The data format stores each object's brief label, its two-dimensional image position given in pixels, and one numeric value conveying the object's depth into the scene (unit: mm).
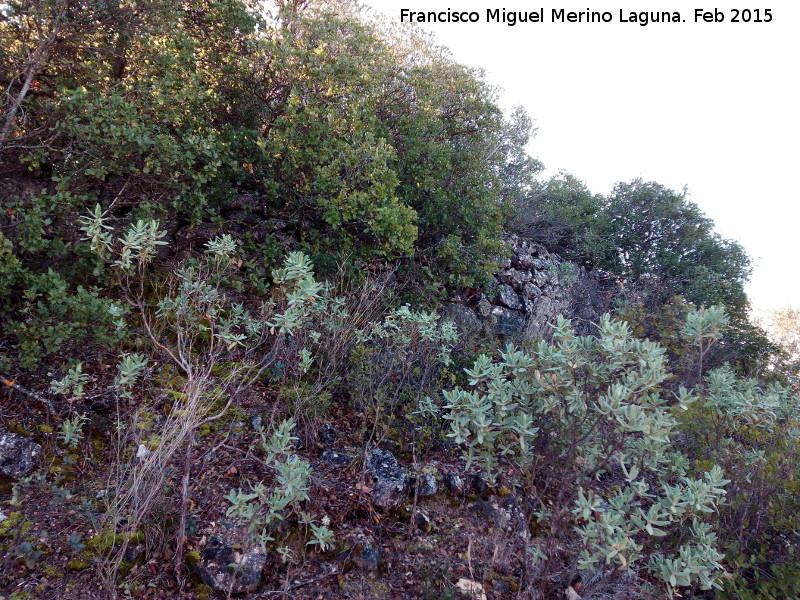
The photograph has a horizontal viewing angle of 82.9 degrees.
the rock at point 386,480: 3473
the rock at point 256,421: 3846
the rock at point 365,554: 2994
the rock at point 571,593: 2830
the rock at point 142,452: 2928
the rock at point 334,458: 3805
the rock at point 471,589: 2786
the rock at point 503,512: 3394
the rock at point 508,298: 7770
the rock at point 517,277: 8227
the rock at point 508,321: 7184
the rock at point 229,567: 2625
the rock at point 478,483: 3854
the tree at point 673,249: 9805
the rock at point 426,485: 3670
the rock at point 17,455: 3023
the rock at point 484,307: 7229
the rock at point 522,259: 8630
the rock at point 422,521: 3418
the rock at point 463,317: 6129
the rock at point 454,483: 3779
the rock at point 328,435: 4027
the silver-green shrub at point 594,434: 2221
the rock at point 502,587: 2963
